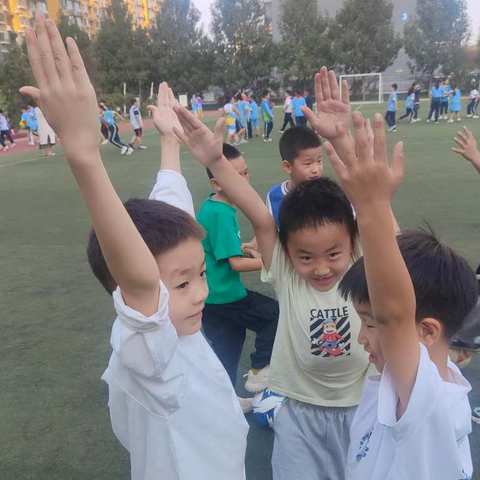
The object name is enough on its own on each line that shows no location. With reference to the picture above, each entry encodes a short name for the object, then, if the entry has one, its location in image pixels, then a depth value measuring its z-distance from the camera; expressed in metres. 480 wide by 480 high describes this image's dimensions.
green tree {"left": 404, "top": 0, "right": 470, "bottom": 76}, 41.38
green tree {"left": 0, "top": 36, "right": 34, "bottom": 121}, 28.20
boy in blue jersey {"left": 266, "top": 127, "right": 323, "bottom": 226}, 3.09
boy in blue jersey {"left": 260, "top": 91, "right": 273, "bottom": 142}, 18.58
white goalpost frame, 36.03
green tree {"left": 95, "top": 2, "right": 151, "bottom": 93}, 44.72
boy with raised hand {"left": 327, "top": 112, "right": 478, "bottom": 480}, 1.08
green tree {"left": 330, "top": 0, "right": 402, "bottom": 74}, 42.84
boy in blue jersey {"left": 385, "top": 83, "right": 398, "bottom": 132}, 18.83
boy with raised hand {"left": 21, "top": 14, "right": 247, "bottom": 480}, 1.04
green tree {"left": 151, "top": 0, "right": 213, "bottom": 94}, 46.47
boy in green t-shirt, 2.69
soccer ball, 2.84
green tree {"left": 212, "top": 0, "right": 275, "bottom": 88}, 45.94
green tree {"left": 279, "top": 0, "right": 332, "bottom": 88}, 43.28
